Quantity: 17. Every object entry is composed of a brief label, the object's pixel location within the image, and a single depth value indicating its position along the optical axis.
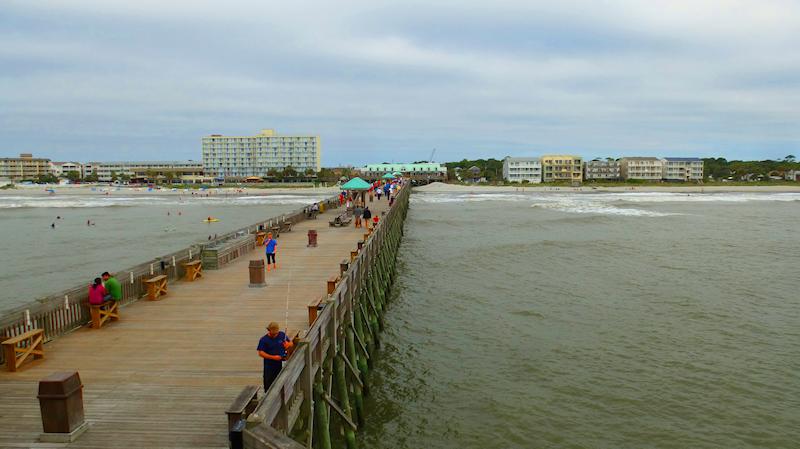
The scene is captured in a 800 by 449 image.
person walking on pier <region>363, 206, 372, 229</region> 29.85
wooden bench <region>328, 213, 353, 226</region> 30.25
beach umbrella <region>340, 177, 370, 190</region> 34.22
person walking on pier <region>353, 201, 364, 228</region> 29.92
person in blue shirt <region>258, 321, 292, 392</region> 8.02
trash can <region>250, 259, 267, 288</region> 15.23
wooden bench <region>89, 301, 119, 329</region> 11.44
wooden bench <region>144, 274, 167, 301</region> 13.54
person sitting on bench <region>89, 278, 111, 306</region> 11.46
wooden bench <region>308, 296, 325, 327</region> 10.99
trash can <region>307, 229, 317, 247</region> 22.94
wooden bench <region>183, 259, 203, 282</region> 16.12
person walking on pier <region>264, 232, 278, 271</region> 17.98
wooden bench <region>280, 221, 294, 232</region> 28.23
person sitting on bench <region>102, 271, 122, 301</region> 11.85
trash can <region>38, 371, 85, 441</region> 6.57
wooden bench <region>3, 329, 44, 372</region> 8.91
